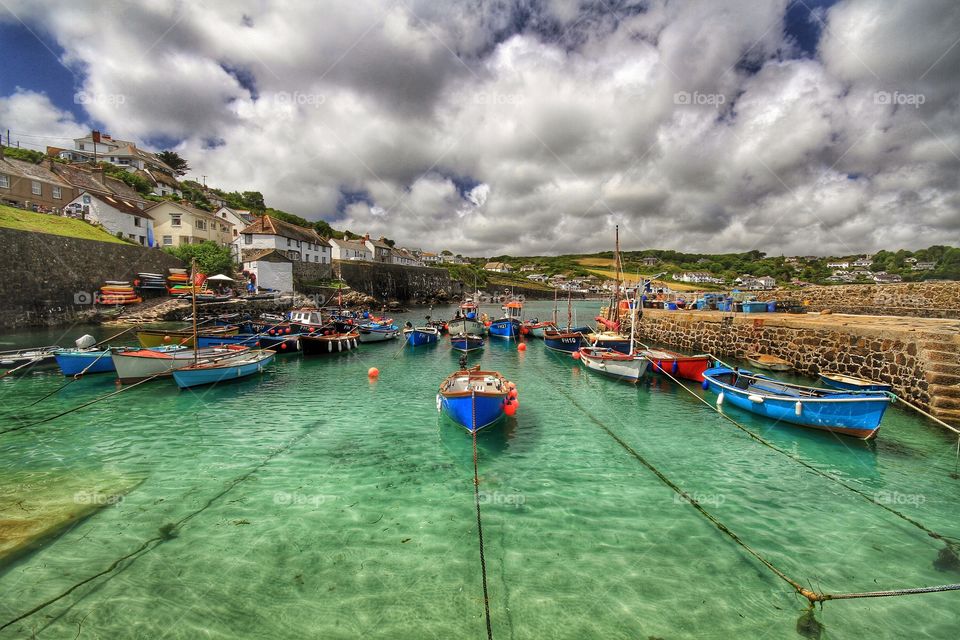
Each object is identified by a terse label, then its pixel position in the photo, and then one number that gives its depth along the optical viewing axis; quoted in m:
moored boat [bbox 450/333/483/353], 29.97
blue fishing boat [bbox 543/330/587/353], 29.38
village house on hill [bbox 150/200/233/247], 51.34
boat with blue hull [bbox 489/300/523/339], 38.41
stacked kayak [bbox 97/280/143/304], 33.53
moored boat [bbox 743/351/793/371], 20.08
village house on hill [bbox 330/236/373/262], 81.94
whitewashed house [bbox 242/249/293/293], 49.91
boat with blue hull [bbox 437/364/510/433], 11.18
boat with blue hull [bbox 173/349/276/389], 16.11
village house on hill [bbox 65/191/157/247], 41.56
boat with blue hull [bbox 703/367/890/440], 10.91
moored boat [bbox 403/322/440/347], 32.78
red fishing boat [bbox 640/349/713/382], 19.03
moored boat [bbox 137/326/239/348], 20.77
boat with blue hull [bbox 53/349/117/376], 16.89
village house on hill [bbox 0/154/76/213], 37.94
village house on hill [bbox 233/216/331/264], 55.66
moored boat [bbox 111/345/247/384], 16.16
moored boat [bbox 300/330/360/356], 26.45
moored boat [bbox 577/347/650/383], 19.17
